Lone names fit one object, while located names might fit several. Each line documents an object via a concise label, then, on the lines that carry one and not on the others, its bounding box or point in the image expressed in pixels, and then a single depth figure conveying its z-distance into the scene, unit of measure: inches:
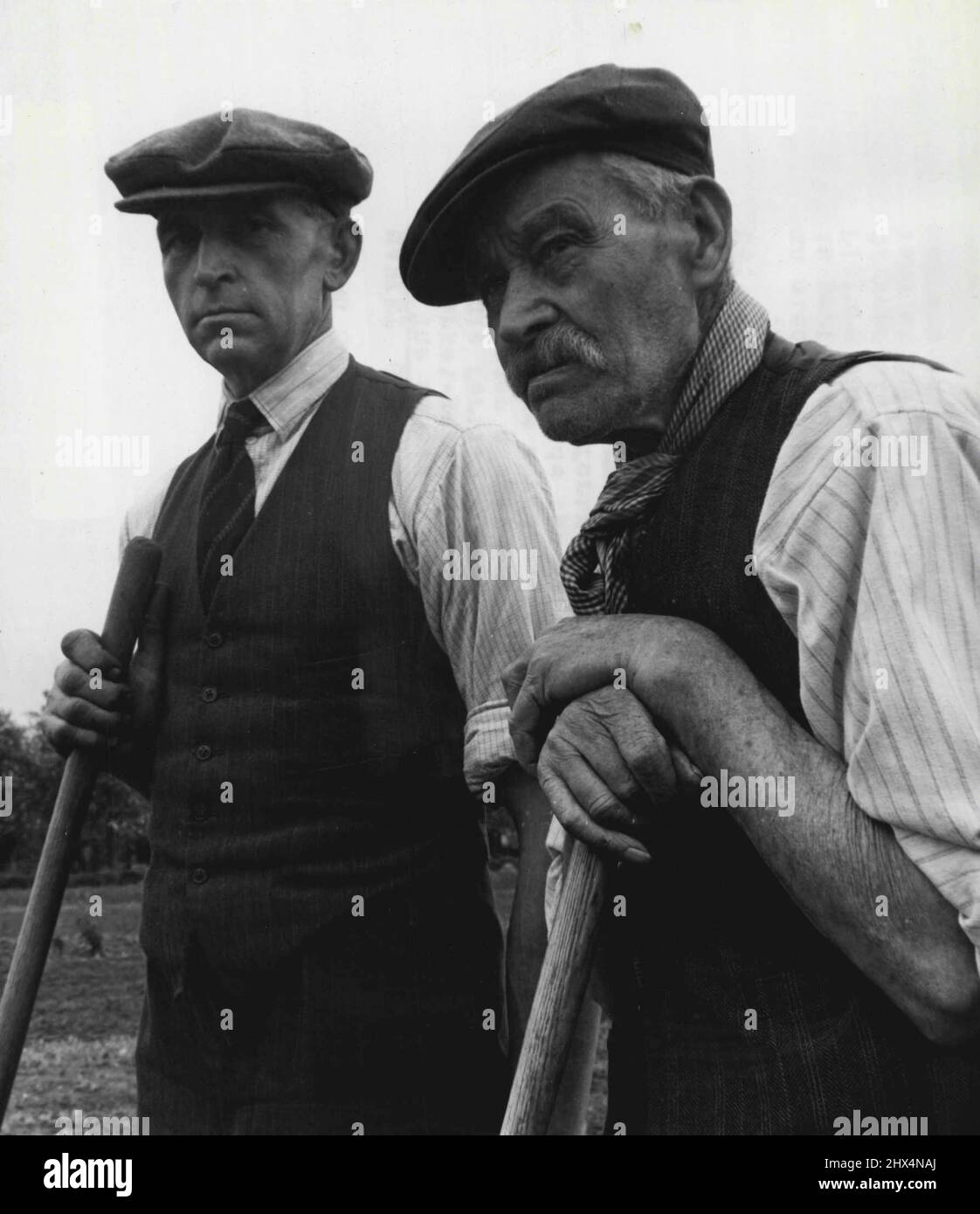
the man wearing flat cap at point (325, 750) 75.5
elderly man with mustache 50.7
